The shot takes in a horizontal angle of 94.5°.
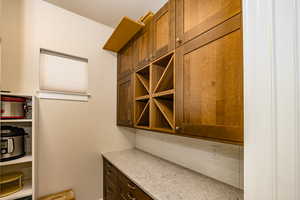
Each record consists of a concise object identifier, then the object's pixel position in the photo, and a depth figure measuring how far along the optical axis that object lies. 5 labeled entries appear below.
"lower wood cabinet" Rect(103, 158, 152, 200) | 1.21
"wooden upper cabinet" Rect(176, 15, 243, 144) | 0.76
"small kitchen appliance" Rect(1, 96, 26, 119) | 1.23
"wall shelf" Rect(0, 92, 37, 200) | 1.24
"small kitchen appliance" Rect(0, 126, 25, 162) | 1.20
